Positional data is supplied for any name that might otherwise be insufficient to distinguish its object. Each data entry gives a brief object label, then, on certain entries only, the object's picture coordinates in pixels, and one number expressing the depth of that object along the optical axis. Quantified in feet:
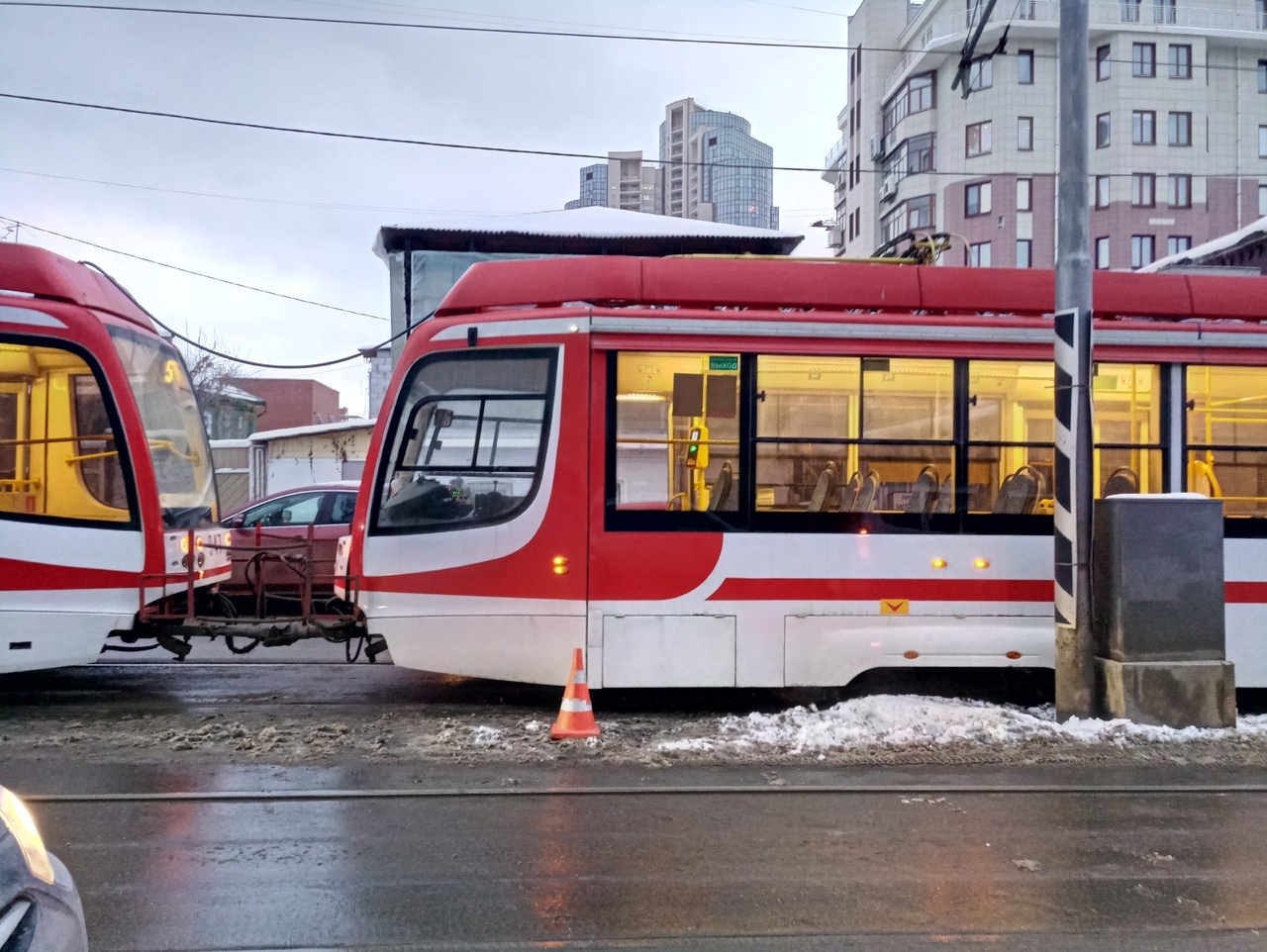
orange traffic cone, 21.40
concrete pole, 22.08
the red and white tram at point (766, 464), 23.26
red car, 38.06
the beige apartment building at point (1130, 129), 123.75
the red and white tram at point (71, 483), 23.40
